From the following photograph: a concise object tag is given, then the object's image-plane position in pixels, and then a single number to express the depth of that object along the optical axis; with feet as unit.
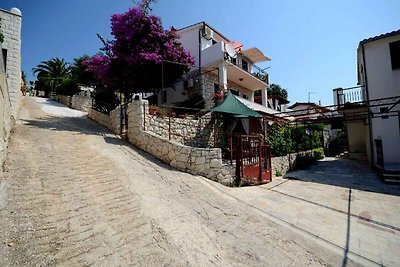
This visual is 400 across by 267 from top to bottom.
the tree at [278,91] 135.91
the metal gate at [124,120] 37.96
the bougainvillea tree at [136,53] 45.19
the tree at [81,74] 83.20
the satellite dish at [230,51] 55.79
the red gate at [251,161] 30.71
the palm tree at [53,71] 116.16
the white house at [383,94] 40.68
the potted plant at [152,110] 36.36
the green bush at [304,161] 53.88
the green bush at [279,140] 50.37
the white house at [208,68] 55.77
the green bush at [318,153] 65.57
